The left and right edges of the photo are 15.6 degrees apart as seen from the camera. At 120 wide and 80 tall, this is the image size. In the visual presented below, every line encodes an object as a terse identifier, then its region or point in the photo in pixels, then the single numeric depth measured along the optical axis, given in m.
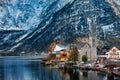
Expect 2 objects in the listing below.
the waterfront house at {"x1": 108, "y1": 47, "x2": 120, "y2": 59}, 142.44
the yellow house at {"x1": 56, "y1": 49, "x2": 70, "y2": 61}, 166.38
